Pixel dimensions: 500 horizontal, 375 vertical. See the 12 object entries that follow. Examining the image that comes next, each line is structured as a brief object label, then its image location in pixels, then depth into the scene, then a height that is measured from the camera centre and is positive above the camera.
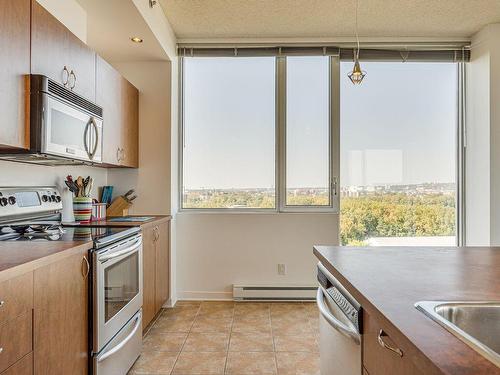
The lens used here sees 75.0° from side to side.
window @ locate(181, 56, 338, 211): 3.54 +0.60
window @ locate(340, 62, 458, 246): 3.56 +0.35
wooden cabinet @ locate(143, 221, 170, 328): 2.51 -0.68
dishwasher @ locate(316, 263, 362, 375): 1.09 -0.50
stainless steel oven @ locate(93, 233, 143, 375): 1.65 -0.67
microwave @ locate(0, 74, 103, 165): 1.67 +0.36
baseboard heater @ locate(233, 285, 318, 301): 3.35 -1.07
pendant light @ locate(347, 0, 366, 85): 2.11 +0.75
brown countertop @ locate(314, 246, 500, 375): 0.60 -0.30
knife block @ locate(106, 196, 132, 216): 3.12 -0.17
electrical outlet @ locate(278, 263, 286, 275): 3.42 -0.83
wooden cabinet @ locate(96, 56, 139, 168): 2.49 +0.64
